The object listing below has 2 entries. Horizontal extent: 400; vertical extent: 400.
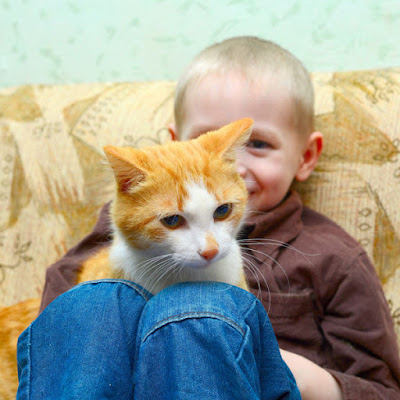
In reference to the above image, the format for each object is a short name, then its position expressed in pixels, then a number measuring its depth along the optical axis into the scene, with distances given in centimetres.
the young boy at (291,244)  93
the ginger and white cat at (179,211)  70
